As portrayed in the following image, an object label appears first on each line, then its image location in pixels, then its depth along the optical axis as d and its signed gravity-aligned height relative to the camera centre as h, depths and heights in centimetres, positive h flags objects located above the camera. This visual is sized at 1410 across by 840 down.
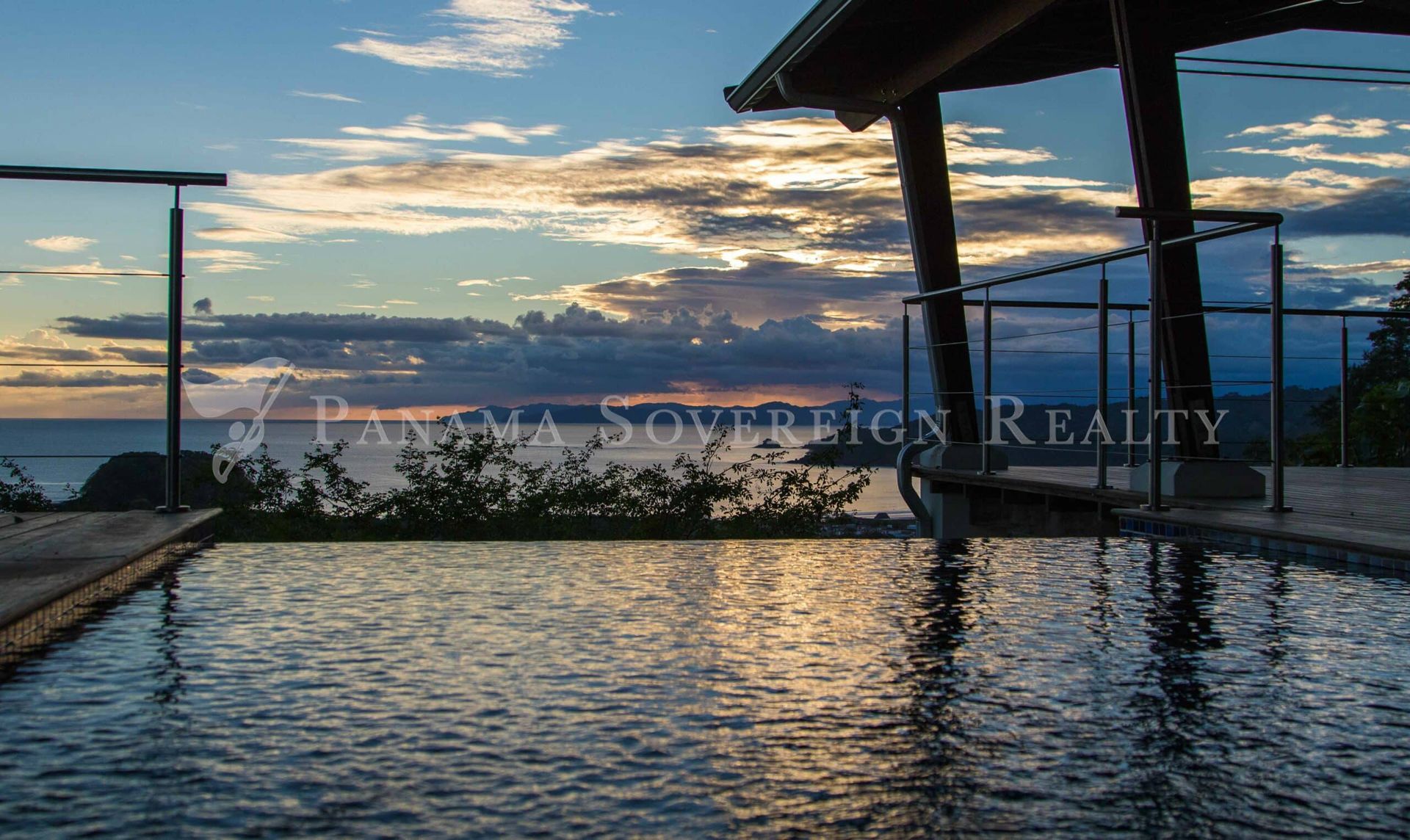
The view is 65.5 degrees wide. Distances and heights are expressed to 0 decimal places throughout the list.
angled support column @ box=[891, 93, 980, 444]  703 +122
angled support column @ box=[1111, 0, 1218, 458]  521 +130
